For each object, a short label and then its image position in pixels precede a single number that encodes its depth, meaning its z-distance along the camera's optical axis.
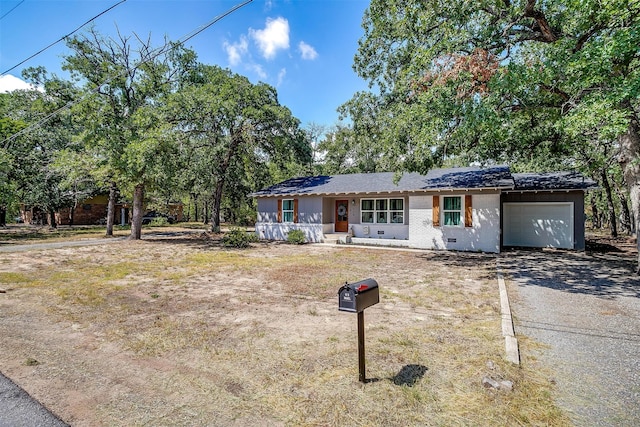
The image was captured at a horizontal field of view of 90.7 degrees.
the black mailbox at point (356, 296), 3.00
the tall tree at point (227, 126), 16.47
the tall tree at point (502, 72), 6.56
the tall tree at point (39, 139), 17.81
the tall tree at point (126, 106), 14.73
